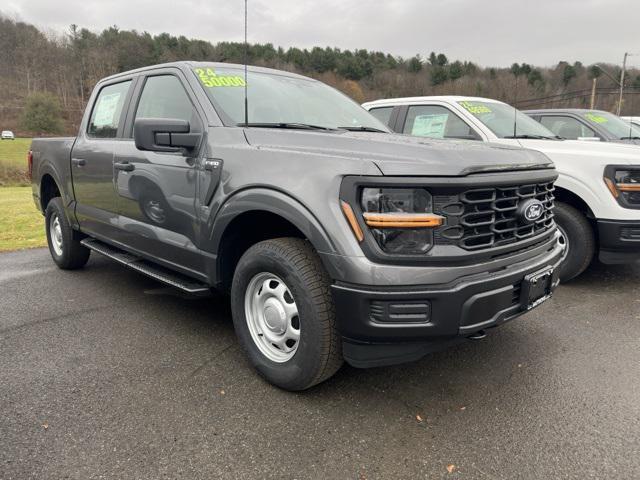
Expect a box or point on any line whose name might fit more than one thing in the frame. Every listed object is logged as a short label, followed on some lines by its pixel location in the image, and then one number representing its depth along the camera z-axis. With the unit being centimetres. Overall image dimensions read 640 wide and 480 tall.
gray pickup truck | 231
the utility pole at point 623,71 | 3488
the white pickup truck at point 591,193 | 445
